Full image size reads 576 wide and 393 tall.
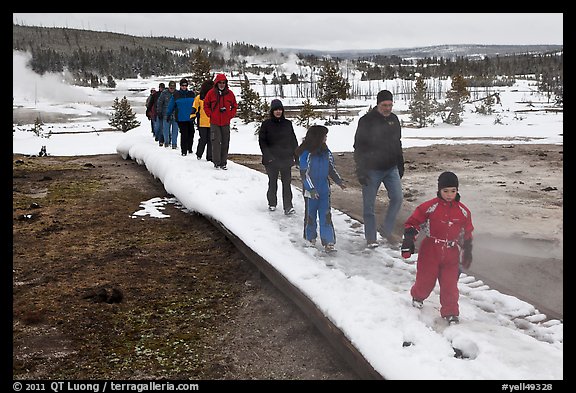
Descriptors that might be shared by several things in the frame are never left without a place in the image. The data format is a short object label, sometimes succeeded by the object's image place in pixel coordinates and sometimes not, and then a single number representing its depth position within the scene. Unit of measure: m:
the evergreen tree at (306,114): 31.44
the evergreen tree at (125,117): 38.02
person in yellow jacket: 10.05
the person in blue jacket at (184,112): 10.88
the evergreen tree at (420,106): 34.00
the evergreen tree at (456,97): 33.78
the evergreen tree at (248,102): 39.33
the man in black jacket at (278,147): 6.77
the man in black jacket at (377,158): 5.64
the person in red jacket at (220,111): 9.01
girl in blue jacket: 5.55
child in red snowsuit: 3.93
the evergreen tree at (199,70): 34.78
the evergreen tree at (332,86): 41.44
